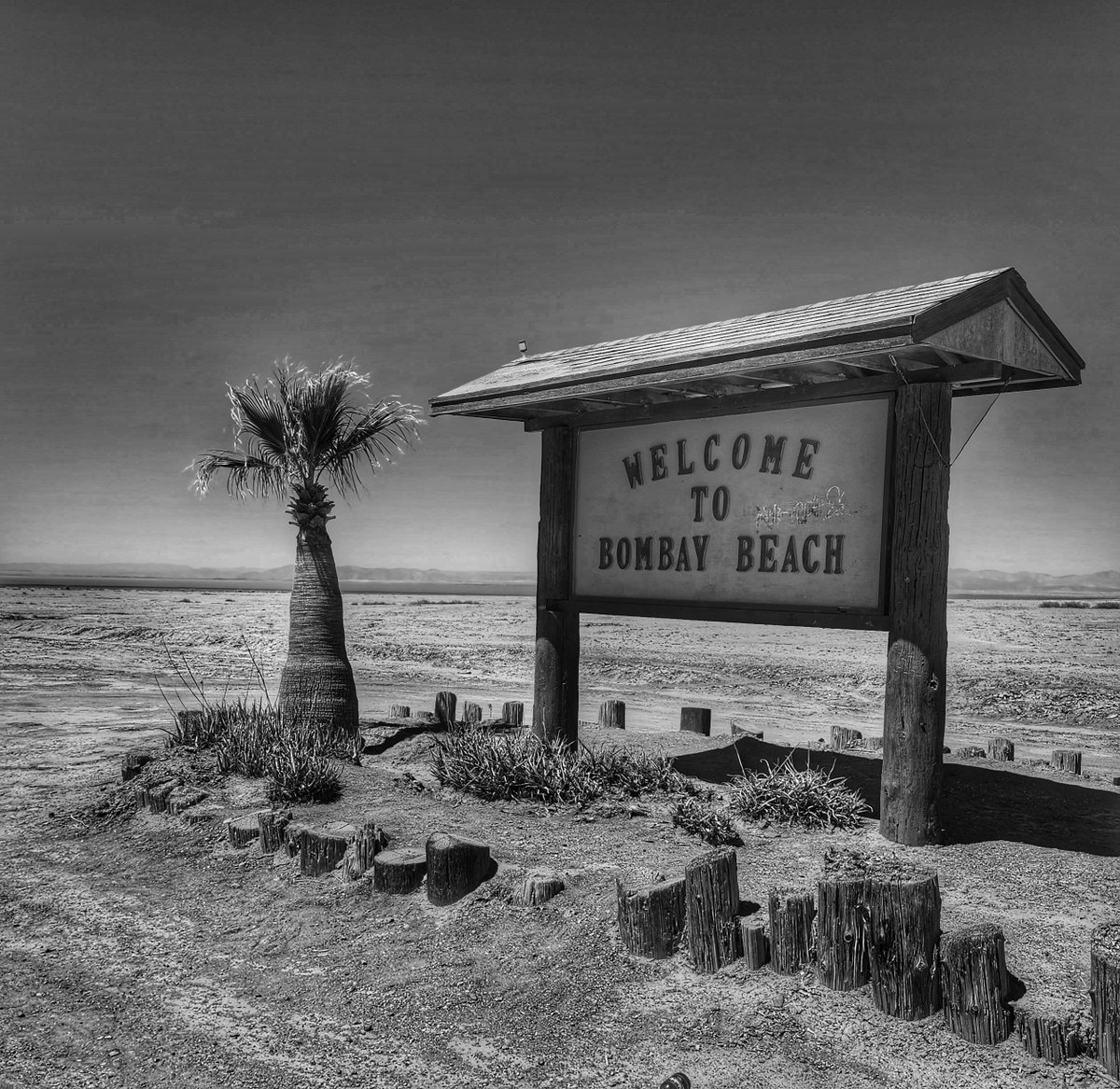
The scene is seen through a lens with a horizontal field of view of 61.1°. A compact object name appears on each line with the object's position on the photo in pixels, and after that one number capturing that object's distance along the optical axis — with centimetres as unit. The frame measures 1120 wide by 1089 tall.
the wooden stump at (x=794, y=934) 467
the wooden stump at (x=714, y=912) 484
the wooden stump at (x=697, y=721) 1152
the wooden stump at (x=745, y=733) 1067
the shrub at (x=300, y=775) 791
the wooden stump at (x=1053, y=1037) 393
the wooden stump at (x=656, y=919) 500
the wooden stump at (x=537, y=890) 564
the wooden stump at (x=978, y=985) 409
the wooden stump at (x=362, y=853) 638
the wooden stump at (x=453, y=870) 588
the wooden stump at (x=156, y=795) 839
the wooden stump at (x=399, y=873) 613
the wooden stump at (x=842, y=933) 448
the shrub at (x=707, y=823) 654
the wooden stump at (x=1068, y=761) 965
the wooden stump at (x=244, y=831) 727
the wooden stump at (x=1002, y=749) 1013
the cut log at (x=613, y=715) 1166
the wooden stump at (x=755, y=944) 476
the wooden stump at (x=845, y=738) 1067
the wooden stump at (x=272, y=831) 708
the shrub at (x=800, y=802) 703
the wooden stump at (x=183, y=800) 819
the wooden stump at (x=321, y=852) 654
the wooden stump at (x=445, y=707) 1138
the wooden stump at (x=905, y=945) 428
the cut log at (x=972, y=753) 1028
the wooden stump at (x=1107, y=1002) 374
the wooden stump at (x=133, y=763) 946
